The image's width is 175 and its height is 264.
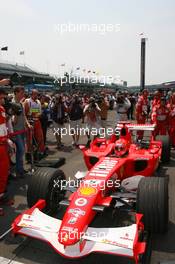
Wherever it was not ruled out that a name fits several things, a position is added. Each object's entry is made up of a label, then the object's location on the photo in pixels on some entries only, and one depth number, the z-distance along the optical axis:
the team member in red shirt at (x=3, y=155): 4.92
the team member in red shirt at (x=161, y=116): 8.70
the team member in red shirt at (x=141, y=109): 10.19
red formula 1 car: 3.10
